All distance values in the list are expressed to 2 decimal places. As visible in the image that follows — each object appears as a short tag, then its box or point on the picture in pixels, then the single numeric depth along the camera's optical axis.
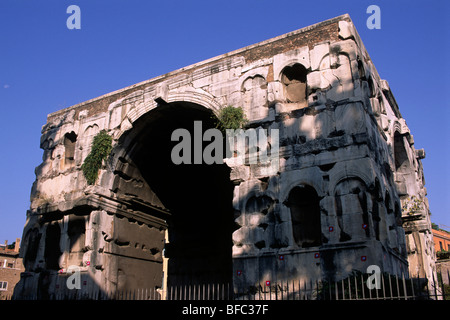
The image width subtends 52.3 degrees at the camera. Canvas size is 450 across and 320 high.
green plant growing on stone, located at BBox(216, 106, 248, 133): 11.09
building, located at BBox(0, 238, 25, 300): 33.72
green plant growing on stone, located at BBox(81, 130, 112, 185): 13.39
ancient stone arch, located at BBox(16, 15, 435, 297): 9.55
